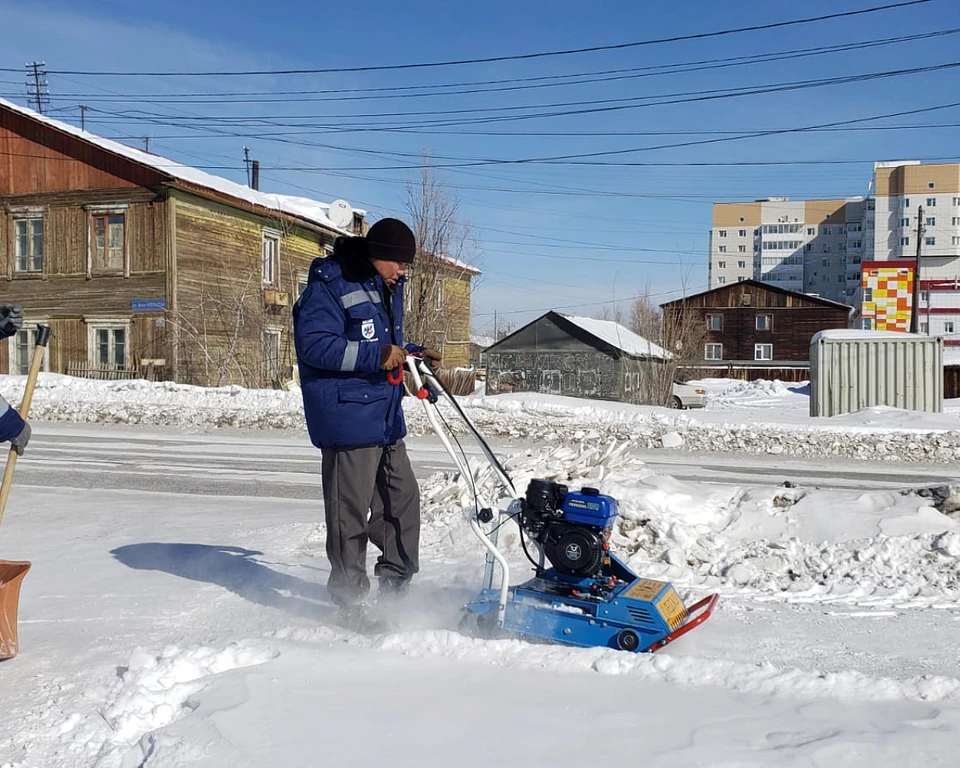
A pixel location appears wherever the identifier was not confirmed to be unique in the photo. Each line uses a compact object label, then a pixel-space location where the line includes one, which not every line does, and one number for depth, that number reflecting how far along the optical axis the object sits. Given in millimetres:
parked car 30302
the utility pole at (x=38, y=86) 51566
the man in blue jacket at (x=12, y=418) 4121
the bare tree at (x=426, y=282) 24234
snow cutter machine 3916
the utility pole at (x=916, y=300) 40309
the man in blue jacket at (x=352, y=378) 4234
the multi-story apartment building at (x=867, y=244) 52688
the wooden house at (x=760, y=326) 61719
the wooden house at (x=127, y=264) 27625
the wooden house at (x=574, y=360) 28062
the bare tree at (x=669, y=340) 27438
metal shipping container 19203
